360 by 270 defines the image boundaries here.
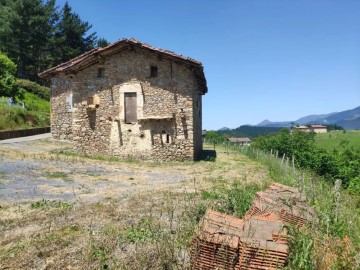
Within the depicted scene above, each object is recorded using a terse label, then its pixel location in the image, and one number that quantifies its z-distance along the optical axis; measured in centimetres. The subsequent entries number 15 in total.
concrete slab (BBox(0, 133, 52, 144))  2094
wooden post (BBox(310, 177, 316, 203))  801
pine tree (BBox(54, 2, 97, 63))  4450
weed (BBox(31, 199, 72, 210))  821
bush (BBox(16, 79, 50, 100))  3672
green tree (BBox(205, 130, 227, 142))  6626
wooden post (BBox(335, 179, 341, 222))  617
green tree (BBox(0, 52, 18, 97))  2971
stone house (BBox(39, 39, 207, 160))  1764
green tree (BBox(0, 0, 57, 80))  4044
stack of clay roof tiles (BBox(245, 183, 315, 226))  588
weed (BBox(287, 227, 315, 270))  446
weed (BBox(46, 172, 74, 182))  1197
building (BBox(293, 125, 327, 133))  16740
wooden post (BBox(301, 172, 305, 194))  829
